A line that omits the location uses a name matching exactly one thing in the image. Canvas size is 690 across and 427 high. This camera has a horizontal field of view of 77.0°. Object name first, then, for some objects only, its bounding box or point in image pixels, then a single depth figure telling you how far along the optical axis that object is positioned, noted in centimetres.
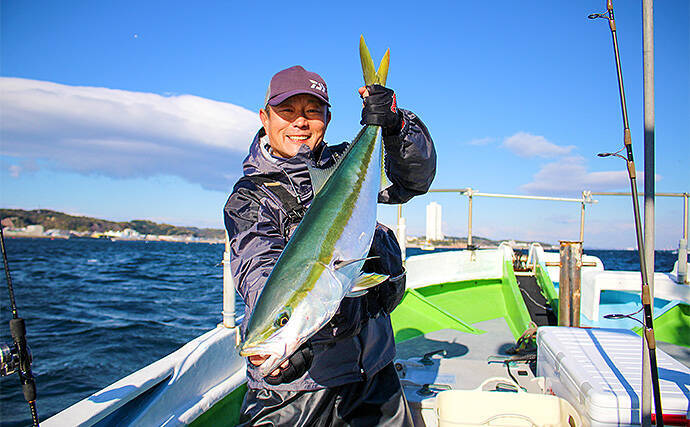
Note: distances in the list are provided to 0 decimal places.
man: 199
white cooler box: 258
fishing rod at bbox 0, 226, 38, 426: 200
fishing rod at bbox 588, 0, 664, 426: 237
